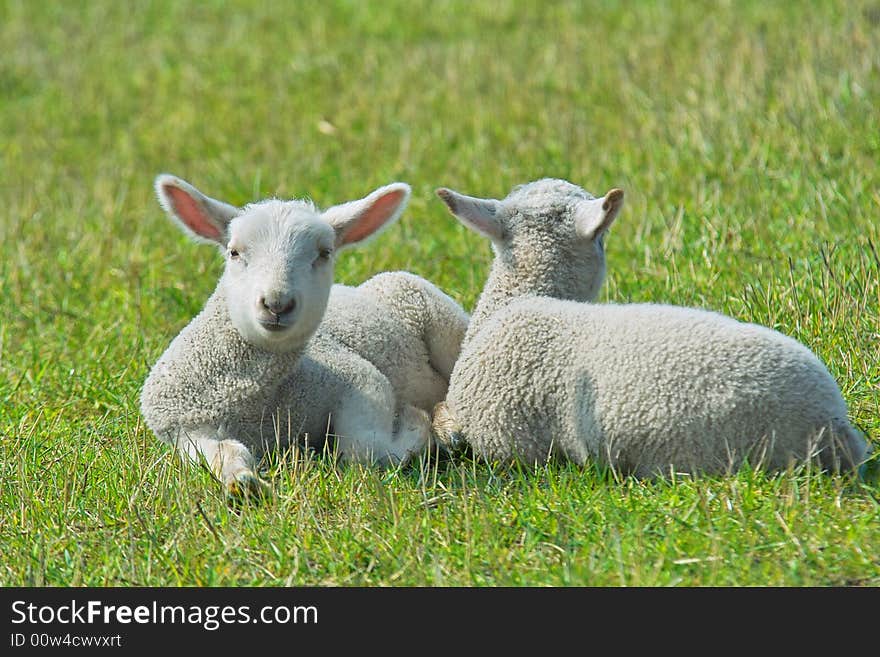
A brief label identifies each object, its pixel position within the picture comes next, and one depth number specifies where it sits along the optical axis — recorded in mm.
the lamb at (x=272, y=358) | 9547
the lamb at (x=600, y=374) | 9000
